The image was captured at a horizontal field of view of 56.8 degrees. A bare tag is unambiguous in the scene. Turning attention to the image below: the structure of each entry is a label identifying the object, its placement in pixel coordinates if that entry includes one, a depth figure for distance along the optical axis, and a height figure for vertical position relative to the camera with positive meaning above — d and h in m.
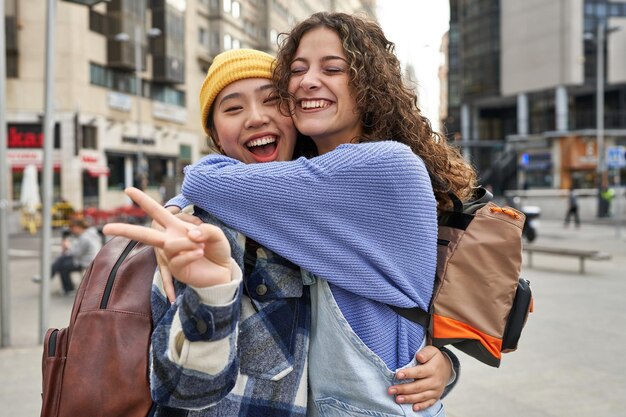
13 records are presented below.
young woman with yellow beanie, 1.19 -0.26
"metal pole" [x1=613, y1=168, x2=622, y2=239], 16.91 -1.04
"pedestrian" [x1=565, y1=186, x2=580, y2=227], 21.43 -0.50
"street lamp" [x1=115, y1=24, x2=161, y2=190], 31.06 +6.49
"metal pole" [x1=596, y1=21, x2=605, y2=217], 24.30 +2.80
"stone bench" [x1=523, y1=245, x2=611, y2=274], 10.06 -1.08
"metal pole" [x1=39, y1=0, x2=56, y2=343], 5.62 +0.24
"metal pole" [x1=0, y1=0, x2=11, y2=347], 5.51 -0.25
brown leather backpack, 1.25 -0.36
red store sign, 27.47 +2.71
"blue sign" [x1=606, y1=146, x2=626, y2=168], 19.08 +1.24
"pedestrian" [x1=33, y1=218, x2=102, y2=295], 8.95 -0.99
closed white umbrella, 21.02 +0.01
